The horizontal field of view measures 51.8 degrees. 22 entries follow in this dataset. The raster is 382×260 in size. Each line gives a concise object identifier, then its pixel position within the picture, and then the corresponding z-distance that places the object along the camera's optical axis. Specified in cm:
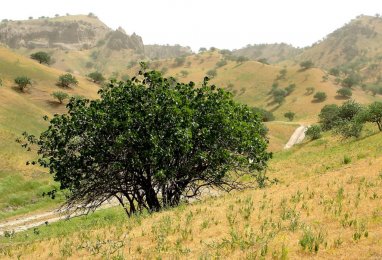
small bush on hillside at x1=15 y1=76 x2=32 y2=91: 7425
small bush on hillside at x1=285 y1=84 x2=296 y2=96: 12600
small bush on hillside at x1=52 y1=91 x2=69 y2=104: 7262
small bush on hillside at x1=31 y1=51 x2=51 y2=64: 10912
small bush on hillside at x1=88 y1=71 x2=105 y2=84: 10581
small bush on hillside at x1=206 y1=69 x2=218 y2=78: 15425
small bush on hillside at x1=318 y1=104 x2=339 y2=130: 6606
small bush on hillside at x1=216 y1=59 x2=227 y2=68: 16762
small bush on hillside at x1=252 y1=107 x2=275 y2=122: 10031
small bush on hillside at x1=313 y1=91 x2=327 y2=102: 11256
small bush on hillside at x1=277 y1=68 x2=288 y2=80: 13988
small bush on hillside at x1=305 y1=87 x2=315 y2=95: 11991
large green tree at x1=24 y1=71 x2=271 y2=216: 1944
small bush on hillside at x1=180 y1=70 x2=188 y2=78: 15788
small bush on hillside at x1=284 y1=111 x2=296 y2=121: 10396
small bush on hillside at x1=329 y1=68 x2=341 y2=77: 15688
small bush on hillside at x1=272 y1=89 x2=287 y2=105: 12038
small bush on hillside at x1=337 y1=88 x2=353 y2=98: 11394
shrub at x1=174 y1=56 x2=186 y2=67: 17875
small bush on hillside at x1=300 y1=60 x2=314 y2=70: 14050
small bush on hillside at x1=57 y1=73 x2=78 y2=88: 8331
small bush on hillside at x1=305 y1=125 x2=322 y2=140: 5832
